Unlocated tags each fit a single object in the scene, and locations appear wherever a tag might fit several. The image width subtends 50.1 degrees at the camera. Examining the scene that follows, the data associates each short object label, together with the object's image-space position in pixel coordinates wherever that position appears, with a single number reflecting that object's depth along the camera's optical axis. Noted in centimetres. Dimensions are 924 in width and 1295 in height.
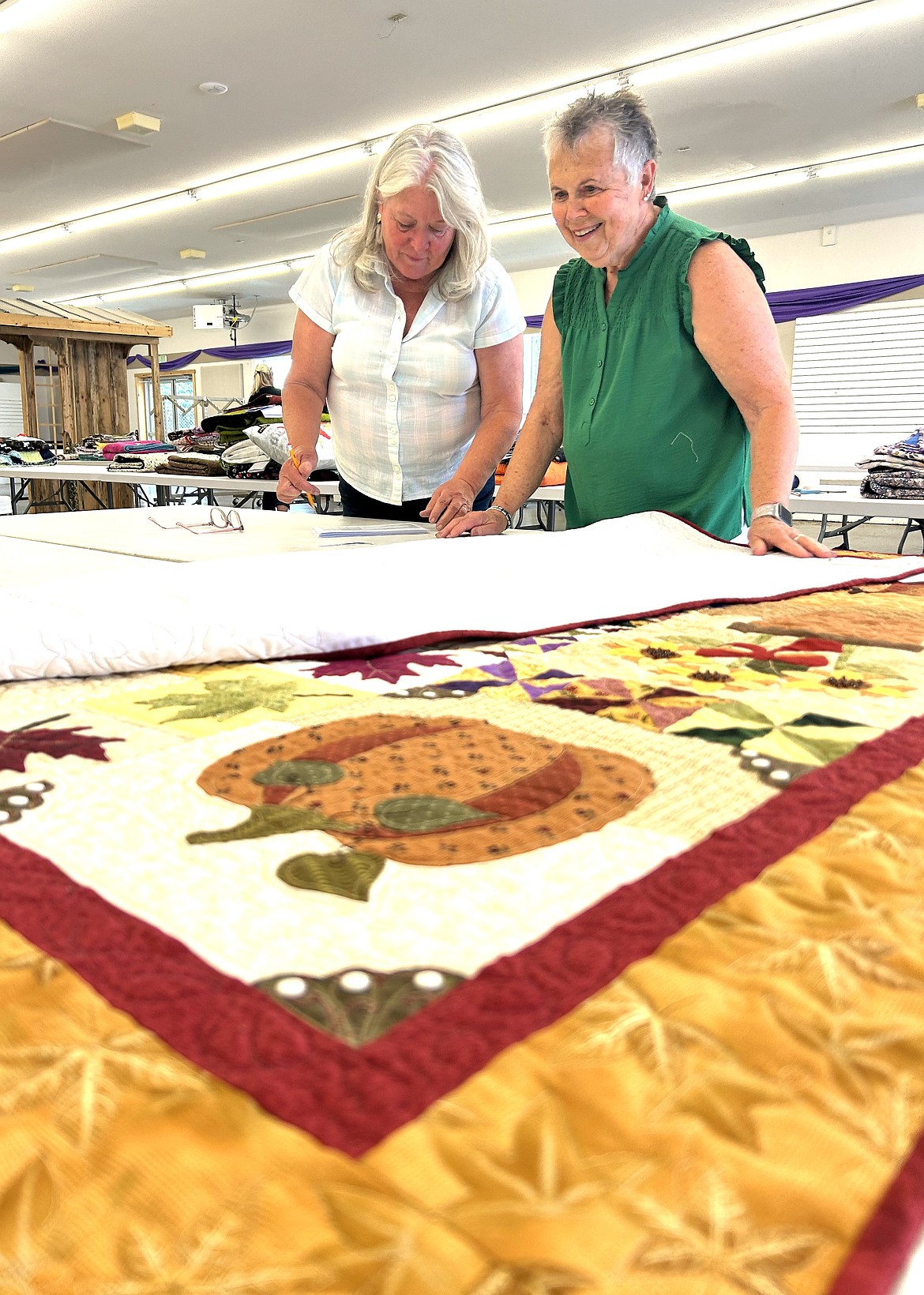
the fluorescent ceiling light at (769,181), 705
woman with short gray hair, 144
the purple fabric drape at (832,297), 877
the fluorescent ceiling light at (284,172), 705
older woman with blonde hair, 167
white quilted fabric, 78
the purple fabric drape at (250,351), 1411
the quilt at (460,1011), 24
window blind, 888
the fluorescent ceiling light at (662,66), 478
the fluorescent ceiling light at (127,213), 851
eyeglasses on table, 189
